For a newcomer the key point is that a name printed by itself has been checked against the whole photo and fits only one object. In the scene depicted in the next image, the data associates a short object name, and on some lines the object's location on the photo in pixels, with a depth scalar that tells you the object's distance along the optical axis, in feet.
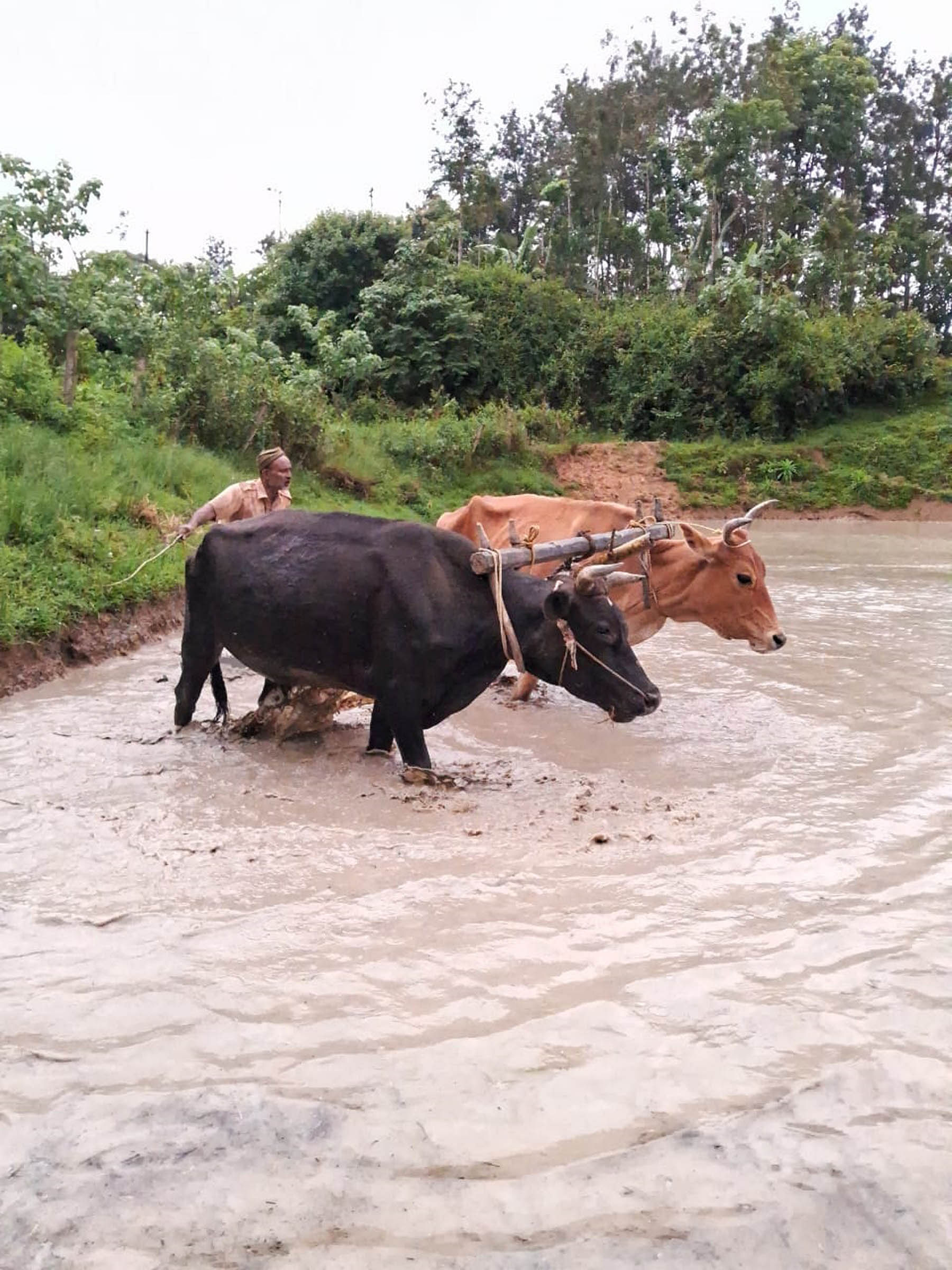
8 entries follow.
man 25.39
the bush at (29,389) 40.78
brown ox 25.20
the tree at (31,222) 38.99
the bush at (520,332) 92.43
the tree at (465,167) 120.26
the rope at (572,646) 19.67
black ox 19.31
